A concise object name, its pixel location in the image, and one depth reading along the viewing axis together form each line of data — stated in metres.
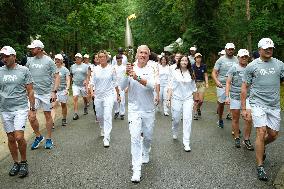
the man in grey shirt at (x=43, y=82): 5.29
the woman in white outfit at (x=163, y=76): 8.29
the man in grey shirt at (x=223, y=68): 6.06
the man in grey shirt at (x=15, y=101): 4.08
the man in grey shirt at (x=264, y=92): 3.92
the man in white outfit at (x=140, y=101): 3.88
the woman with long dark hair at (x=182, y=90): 5.16
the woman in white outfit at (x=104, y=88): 5.58
